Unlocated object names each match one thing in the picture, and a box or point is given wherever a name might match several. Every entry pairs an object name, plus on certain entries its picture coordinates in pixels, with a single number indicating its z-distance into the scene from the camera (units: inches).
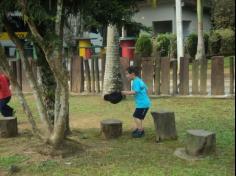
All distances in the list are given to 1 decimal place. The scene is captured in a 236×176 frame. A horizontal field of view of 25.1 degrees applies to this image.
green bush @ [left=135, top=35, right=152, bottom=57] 975.6
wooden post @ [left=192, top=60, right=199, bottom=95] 544.4
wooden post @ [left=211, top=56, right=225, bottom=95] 530.9
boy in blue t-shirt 345.4
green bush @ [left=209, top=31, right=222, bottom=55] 1093.7
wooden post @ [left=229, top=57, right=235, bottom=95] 529.7
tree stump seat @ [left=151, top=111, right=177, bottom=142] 332.2
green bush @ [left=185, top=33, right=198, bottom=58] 1082.9
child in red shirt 406.6
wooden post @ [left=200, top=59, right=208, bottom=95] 538.8
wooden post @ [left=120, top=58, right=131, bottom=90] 578.2
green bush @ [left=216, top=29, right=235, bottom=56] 1042.9
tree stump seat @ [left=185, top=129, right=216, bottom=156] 281.6
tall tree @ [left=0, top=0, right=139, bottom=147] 263.3
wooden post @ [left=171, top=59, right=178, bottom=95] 552.9
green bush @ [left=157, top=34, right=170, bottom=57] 997.4
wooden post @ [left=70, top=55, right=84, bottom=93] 601.9
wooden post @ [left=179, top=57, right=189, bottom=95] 549.3
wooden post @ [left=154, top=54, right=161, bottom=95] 557.6
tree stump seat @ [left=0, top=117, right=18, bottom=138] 354.6
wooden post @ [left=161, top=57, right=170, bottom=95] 552.7
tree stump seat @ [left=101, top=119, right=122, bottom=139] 341.1
